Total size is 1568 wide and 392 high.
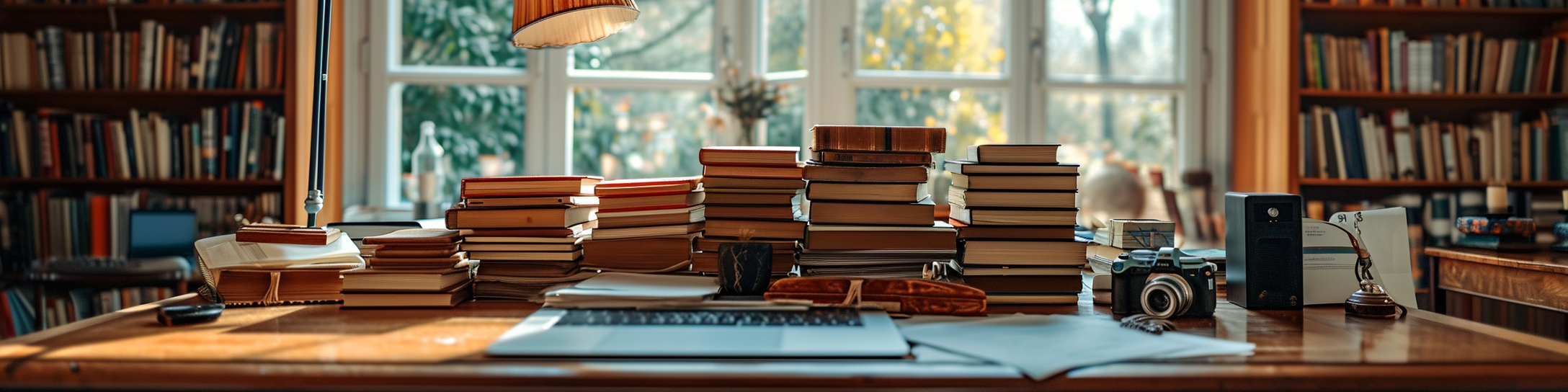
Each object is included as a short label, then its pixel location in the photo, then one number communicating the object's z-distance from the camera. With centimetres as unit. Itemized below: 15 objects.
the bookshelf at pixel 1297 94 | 322
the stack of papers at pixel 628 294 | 124
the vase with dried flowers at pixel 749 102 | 326
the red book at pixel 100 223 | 307
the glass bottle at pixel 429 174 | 322
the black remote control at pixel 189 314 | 117
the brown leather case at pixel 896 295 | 126
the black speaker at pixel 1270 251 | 137
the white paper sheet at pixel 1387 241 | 153
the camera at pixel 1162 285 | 127
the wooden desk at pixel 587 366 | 91
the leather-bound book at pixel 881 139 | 140
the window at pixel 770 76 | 340
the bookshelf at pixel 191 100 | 306
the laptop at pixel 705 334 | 98
